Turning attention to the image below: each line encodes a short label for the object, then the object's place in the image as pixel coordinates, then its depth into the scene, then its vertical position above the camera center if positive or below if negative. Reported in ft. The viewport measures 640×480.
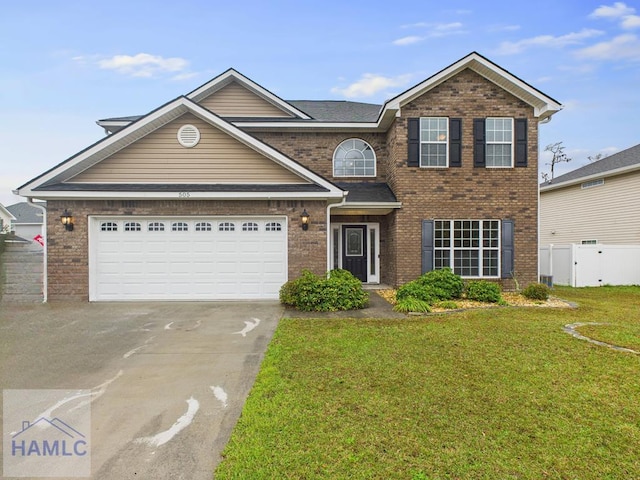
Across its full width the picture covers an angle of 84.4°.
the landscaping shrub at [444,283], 32.40 -4.63
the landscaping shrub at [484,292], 31.76 -5.29
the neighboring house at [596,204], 50.16 +4.82
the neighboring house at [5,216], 97.59 +5.40
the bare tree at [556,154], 119.14 +27.23
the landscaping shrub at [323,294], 29.12 -5.02
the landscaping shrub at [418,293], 30.96 -5.22
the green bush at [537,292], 32.68 -5.38
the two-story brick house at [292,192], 32.58 +4.06
